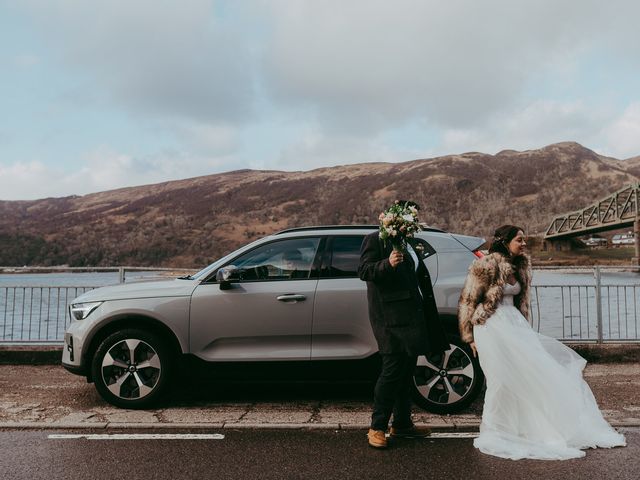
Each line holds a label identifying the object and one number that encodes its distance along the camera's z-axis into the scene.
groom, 4.58
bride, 4.62
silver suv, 5.67
